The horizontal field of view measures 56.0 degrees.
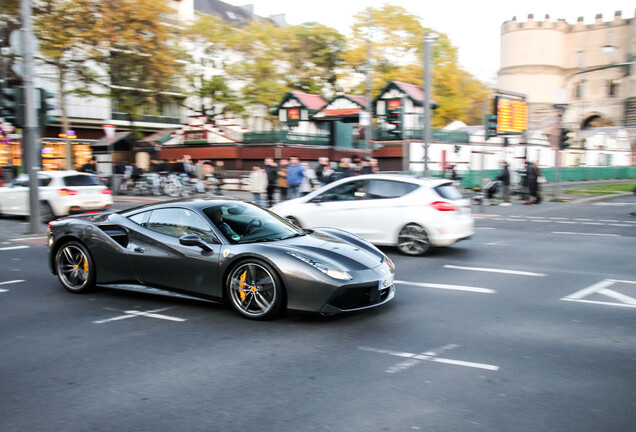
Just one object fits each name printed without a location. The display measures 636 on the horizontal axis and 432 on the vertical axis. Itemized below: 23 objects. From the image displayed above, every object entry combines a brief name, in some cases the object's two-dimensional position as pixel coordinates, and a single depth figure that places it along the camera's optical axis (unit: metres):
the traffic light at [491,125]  25.09
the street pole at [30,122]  13.33
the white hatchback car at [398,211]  10.71
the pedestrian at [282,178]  18.34
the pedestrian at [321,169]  19.11
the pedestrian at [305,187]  18.03
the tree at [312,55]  50.50
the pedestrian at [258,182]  18.11
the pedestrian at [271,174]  18.23
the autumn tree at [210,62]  42.38
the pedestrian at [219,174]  29.41
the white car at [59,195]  16.19
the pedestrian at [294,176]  17.91
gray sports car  6.03
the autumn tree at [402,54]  45.09
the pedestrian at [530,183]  23.95
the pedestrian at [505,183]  24.41
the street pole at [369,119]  24.30
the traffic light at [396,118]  20.75
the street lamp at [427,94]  19.89
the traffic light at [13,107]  13.30
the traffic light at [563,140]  25.53
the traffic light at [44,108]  13.65
